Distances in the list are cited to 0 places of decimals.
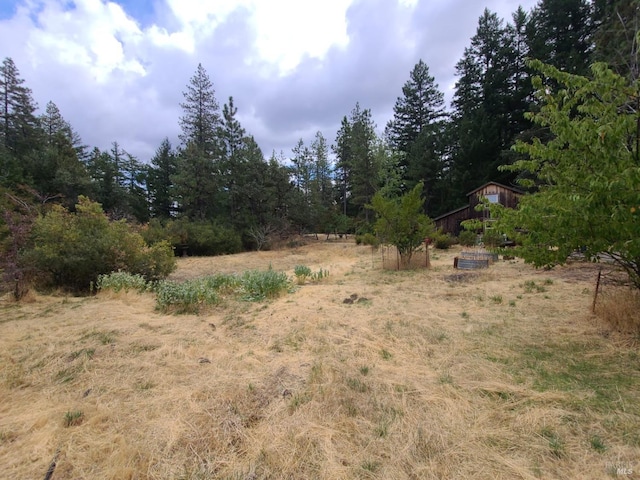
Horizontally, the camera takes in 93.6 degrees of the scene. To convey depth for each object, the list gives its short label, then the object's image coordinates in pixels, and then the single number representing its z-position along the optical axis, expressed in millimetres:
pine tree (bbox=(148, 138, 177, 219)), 30359
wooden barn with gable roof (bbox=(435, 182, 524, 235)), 18156
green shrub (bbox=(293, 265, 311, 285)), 8109
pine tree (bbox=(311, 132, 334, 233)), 34750
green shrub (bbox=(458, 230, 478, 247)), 17078
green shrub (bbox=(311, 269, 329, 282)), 8367
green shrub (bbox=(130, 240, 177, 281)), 8102
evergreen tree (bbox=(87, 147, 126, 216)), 23698
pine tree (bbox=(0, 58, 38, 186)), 22031
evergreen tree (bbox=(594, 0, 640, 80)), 9812
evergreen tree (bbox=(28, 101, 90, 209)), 19188
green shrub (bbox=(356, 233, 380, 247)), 18188
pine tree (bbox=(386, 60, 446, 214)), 28172
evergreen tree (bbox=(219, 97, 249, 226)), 22500
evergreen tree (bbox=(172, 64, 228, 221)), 21281
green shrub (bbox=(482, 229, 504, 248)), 13628
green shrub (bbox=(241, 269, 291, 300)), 6625
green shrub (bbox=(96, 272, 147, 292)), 6648
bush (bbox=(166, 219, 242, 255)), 18341
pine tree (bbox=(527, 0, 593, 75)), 20641
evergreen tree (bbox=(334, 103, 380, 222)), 27000
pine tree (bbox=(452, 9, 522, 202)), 25328
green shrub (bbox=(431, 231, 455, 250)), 16391
